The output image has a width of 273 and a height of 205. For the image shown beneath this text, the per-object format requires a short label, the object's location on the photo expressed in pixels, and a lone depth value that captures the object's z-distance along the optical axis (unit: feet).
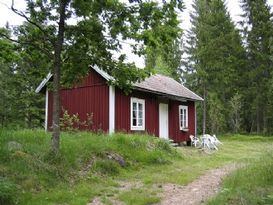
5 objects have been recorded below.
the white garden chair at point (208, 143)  69.23
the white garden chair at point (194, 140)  76.82
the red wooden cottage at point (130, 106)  60.59
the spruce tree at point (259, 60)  119.55
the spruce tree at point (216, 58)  120.88
